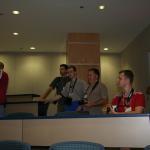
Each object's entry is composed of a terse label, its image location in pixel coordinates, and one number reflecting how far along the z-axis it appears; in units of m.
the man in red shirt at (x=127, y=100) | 3.33
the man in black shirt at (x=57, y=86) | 5.25
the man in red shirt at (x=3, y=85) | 4.63
